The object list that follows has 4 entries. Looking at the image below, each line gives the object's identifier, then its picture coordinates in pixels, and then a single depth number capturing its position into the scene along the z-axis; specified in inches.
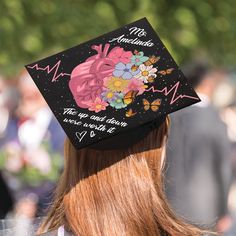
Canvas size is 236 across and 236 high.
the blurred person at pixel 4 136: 269.3
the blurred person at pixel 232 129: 365.9
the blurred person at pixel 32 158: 291.7
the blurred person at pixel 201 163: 268.7
